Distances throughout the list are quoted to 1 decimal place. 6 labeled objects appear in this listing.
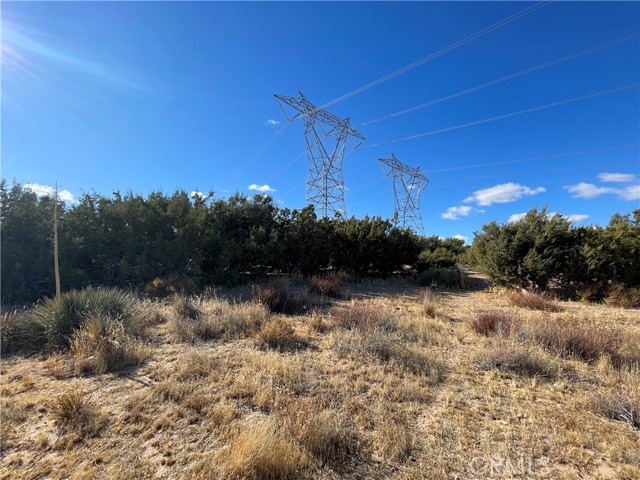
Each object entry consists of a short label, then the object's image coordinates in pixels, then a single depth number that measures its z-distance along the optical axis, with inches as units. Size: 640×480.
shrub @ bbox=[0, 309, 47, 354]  189.6
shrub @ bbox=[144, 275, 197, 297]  356.8
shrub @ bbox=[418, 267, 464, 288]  525.0
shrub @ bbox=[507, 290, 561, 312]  310.7
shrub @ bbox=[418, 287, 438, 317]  284.3
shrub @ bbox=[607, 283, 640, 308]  329.4
